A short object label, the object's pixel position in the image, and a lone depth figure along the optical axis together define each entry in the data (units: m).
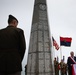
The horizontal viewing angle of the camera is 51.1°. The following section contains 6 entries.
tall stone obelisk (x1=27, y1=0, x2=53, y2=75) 3.36
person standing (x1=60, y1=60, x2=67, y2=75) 5.81
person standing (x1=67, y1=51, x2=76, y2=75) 3.76
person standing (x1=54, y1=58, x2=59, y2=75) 5.55
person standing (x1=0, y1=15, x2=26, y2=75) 1.13
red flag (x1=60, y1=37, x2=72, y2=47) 6.08
